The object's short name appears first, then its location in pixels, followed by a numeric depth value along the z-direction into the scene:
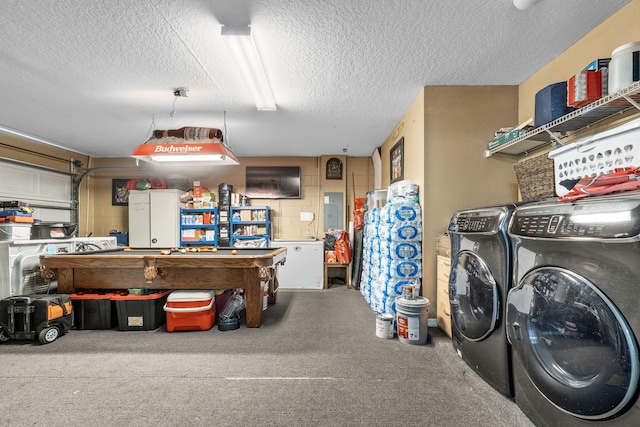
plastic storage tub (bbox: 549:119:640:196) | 1.46
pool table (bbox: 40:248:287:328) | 2.97
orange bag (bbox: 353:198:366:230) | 5.58
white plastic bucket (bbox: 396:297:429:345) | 2.68
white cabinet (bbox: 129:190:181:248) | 5.77
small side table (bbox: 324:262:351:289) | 5.46
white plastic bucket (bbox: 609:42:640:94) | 1.69
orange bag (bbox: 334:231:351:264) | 5.58
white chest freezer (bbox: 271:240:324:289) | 5.41
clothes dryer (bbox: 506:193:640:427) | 0.98
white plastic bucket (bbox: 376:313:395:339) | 2.83
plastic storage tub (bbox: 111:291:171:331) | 3.06
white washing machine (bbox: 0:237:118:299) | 3.29
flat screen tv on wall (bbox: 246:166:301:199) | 6.21
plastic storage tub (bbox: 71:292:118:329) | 3.09
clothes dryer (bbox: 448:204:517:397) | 1.68
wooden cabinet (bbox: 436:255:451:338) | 2.77
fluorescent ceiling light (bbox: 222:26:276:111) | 2.12
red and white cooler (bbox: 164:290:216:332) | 2.99
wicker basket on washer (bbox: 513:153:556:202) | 2.23
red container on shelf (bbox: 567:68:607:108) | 1.91
